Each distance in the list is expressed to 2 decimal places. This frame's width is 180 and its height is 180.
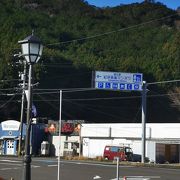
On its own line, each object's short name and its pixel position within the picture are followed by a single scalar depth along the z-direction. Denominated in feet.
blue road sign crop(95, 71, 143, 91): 168.35
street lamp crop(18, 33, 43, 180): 40.01
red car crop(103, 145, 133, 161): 182.36
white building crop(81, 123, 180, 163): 190.19
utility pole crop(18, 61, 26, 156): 192.13
